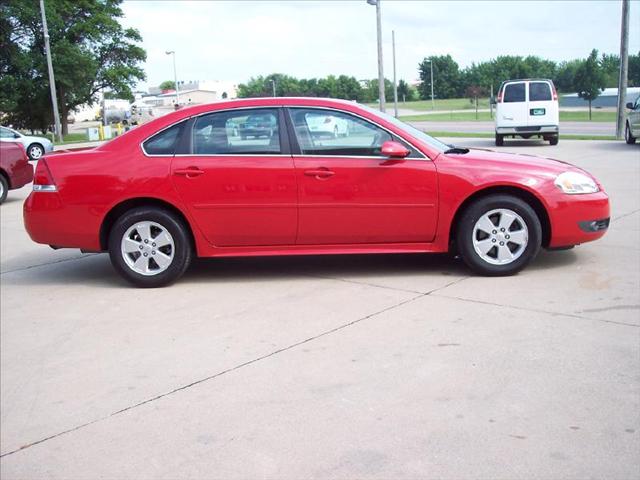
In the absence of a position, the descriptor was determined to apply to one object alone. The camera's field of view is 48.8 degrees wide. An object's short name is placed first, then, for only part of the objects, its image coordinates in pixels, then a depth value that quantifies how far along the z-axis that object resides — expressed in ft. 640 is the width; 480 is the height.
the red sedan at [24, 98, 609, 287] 19.42
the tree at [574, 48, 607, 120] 127.13
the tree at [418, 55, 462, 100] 281.54
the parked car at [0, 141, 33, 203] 42.19
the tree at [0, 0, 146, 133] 147.33
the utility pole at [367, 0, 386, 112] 98.45
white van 66.03
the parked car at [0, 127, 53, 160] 86.06
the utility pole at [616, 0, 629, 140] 71.20
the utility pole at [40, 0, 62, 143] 122.01
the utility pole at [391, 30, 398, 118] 175.35
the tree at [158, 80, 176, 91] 479.45
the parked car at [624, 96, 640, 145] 59.72
